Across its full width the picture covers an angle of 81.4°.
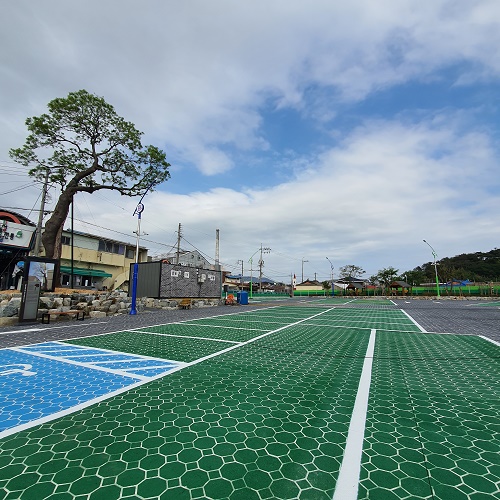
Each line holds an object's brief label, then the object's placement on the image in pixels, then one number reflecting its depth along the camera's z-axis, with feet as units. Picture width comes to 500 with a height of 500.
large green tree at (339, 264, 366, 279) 288.08
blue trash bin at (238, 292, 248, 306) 82.87
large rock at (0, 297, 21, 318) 33.04
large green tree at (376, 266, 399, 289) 198.85
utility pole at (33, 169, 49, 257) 48.57
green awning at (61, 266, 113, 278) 102.94
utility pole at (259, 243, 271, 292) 204.56
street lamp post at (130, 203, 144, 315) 46.35
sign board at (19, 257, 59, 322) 32.60
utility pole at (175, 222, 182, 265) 131.36
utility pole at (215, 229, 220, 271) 129.79
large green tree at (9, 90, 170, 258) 42.73
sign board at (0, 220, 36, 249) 61.36
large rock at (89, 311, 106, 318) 40.75
